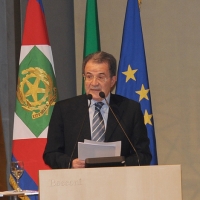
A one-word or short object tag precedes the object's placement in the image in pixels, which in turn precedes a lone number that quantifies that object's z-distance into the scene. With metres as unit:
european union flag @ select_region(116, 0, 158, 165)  8.88
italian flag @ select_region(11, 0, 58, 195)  8.70
